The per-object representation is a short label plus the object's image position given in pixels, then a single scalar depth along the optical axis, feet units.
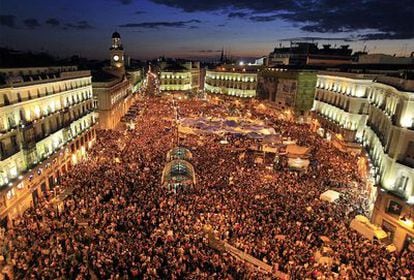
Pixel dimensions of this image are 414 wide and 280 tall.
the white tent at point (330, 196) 86.07
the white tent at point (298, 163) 110.73
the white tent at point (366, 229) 70.74
